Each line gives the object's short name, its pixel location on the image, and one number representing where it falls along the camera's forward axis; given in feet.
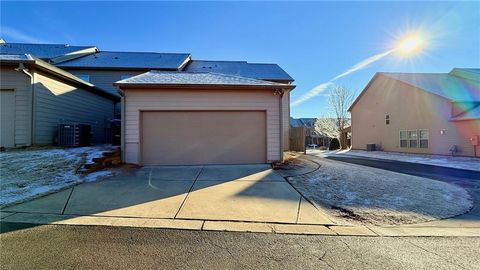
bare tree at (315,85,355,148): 115.44
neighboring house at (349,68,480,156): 51.70
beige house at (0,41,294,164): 28.91
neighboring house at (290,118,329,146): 140.90
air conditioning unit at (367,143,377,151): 74.43
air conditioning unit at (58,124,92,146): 32.78
